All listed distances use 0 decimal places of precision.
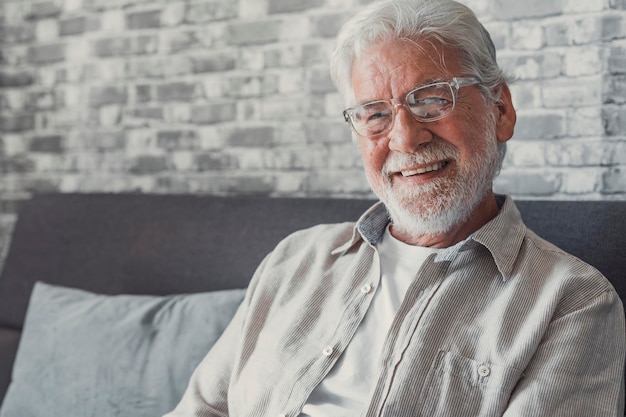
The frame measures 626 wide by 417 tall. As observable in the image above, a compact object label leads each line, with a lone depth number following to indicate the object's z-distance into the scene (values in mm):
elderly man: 1295
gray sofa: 1820
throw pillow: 1842
